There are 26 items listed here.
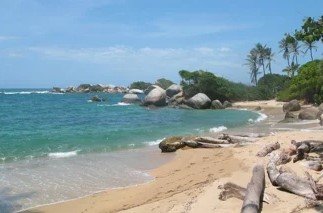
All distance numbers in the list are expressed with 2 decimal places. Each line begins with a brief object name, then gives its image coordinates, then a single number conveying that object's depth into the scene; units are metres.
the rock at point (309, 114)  32.75
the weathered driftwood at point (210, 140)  19.19
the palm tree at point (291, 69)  75.69
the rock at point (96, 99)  75.31
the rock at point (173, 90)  63.31
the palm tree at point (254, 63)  90.25
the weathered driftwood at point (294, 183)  8.85
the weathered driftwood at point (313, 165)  11.20
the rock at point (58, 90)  136.62
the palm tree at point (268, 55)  88.25
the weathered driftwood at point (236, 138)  19.30
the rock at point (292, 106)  43.62
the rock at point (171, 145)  19.11
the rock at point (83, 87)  129.38
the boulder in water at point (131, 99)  67.45
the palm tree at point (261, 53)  88.88
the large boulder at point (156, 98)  56.16
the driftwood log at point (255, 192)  7.86
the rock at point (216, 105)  54.91
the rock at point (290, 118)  32.59
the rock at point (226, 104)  56.67
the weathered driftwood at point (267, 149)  14.52
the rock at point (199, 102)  54.06
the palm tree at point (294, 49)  78.82
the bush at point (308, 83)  45.18
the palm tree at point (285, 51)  81.06
